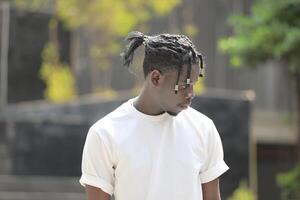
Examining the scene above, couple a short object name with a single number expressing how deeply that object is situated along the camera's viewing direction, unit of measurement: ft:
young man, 13.03
